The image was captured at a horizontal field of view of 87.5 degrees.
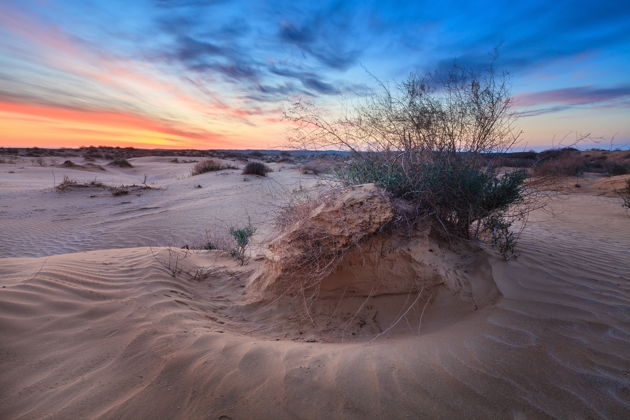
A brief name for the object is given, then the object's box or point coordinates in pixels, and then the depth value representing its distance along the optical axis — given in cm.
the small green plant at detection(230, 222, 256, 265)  557
